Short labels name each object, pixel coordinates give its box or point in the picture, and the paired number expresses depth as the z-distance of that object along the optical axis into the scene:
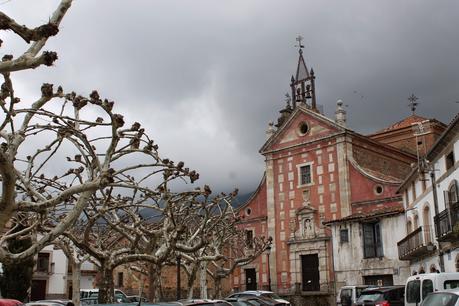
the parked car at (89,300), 30.27
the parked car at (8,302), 11.29
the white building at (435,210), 25.03
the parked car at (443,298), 9.97
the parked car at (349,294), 26.97
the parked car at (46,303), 17.37
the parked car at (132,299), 32.11
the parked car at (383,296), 20.91
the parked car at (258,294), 27.14
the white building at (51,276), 47.97
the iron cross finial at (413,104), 53.31
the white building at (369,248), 36.03
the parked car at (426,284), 15.95
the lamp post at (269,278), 42.07
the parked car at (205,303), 11.91
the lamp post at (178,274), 25.28
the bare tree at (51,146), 7.72
